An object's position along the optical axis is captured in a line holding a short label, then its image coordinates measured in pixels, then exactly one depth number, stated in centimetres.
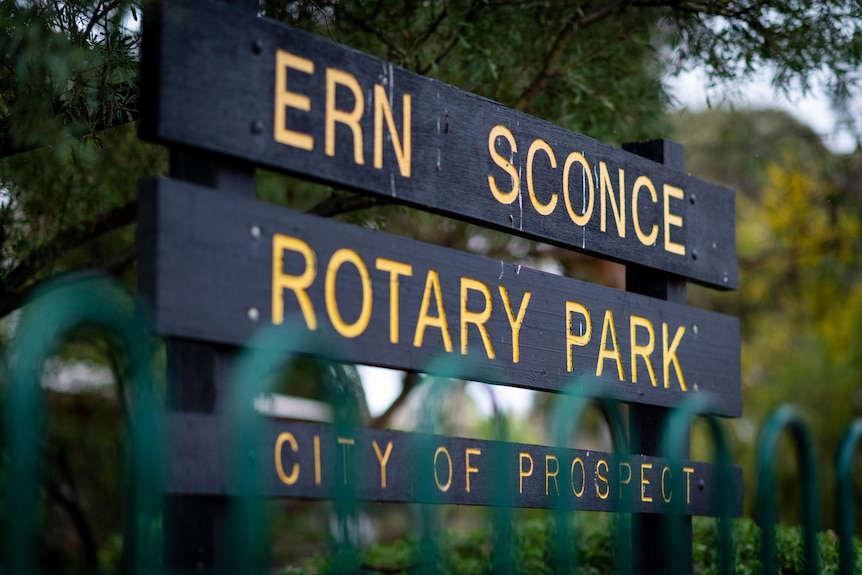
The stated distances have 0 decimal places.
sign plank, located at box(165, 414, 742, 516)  557
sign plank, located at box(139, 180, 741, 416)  575
